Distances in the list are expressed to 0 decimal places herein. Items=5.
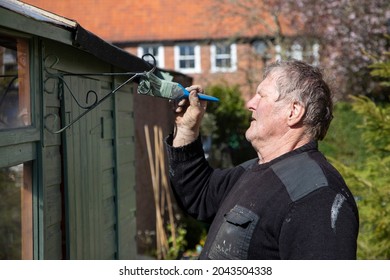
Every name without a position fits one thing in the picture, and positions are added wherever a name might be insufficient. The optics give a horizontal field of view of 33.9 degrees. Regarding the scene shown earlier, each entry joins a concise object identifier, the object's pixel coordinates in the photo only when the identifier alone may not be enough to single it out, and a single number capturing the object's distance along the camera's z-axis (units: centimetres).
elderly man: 242
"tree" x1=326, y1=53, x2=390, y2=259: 617
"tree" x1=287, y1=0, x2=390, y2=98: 1523
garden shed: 347
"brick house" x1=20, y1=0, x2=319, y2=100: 1941
